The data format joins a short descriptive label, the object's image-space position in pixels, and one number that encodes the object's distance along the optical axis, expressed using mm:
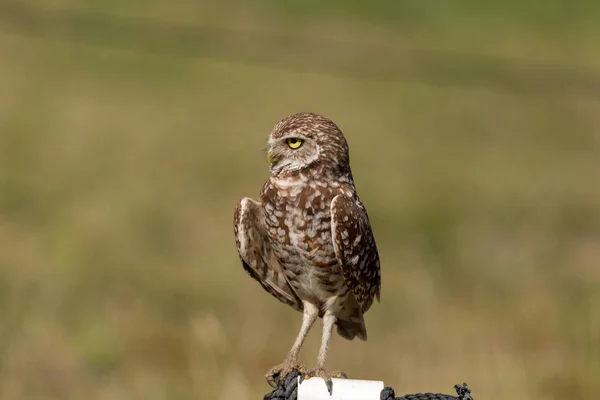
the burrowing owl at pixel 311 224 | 7480
